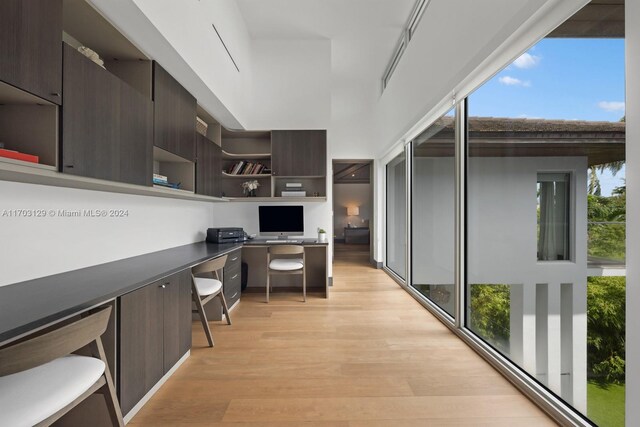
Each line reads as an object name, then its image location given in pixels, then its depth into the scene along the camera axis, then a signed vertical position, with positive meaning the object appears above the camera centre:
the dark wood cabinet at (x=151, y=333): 1.70 -0.79
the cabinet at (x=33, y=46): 1.22 +0.75
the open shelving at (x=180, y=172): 3.18 +0.46
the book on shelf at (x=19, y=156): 1.25 +0.26
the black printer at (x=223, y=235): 3.93 -0.28
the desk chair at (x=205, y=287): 2.56 -0.68
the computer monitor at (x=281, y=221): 4.58 -0.10
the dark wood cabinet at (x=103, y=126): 1.57 +0.55
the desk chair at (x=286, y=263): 3.97 -0.68
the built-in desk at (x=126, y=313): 1.24 -0.54
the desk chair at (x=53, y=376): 1.00 -0.66
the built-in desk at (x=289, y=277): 4.69 -0.87
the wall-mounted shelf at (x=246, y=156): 4.48 +0.90
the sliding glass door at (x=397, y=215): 5.21 +0.00
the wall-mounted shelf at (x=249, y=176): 4.46 +0.60
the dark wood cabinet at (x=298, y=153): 4.49 +0.94
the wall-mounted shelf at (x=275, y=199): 4.53 +0.24
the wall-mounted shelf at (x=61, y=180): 1.34 +0.19
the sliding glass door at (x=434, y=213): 3.27 +0.02
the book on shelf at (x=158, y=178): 2.50 +0.31
